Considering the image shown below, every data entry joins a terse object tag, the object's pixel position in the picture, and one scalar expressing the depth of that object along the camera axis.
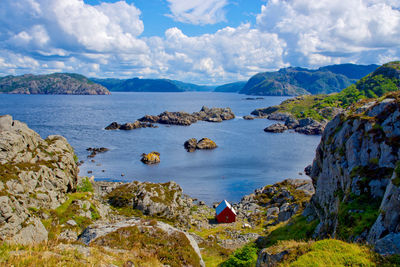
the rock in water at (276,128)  160.25
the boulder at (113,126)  149.38
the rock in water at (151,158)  94.35
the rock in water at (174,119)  177.50
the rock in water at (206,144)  116.06
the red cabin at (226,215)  54.31
